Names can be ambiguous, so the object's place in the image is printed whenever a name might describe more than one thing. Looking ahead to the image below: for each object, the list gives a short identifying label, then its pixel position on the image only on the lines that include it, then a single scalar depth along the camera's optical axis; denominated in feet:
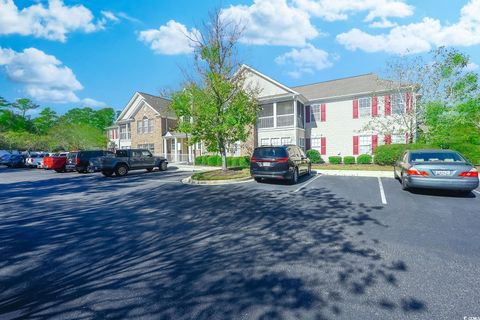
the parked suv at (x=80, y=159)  62.53
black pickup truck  51.34
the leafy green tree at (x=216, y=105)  45.96
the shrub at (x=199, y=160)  81.02
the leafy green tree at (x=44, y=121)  229.45
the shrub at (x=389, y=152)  54.23
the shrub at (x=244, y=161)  68.80
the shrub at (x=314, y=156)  72.31
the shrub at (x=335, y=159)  71.10
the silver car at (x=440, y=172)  24.91
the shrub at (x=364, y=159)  66.23
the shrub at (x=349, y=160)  68.85
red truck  68.33
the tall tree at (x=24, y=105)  232.90
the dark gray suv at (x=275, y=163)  34.55
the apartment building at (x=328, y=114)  66.08
